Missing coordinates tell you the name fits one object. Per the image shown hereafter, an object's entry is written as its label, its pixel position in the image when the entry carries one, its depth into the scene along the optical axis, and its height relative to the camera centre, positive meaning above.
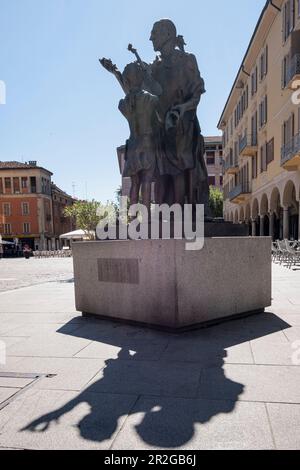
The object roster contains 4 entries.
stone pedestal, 4.27 -0.86
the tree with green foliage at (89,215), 31.78 +0.76
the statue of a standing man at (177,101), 5.54 +2.01
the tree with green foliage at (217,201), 49.12 +2.72
